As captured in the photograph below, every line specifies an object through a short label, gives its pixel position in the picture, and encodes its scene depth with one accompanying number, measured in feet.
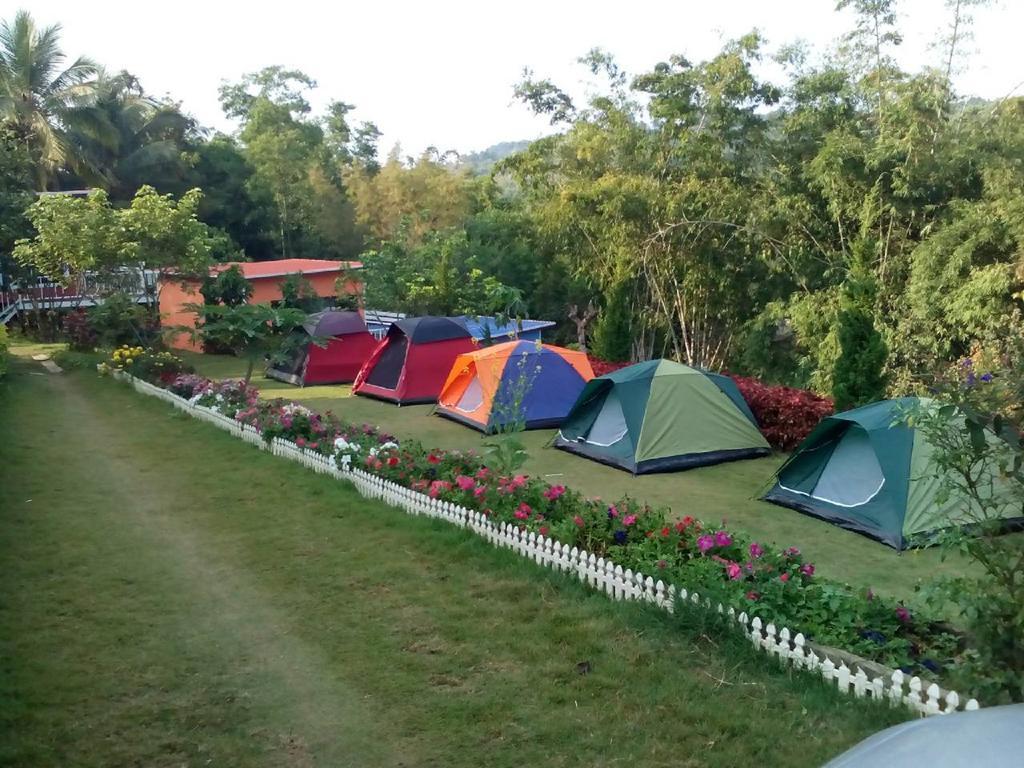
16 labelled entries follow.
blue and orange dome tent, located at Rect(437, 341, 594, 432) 38.06
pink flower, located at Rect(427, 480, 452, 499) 22.66
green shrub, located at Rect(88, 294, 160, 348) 53.42
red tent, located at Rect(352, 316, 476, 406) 46.14
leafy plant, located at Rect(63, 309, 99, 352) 62.90
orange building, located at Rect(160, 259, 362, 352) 70.64
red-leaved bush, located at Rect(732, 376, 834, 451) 33.65
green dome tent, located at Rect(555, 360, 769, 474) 31.55
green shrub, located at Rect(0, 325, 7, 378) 49.33
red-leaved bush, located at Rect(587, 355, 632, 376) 43.49
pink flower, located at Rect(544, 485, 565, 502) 21.20
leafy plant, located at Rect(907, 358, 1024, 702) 11.11
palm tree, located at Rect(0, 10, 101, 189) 77.15
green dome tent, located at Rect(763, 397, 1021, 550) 23.40
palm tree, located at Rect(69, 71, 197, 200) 88.48
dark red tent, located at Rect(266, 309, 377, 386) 53.06
